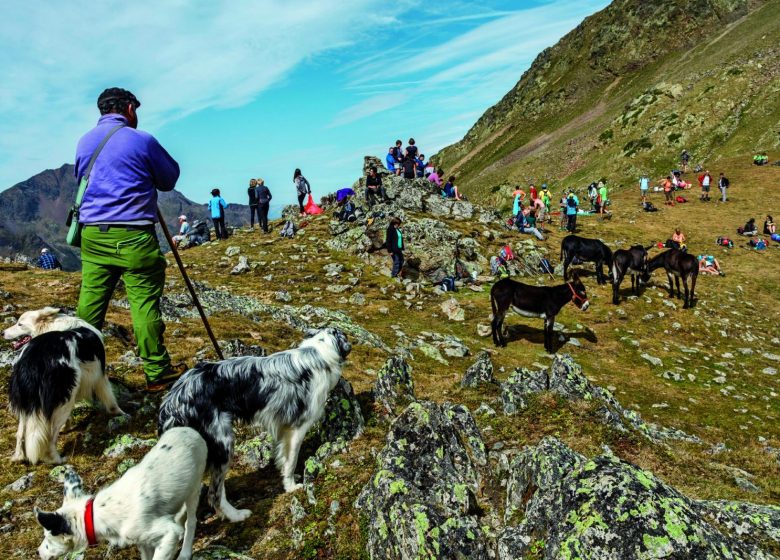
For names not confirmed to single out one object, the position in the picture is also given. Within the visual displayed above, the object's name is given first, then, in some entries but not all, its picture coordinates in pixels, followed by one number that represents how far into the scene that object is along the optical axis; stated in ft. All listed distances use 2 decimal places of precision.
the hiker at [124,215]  20.21
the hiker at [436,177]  114.72
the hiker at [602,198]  125.72
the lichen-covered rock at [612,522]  10.73
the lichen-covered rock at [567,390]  25.66
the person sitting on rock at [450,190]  113.49
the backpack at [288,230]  98.99
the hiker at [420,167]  116.72
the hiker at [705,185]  130.72
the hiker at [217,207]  97.91
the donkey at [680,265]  68.28
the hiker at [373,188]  98.07
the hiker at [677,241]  92.54
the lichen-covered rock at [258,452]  21.44
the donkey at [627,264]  68.13
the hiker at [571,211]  101.43
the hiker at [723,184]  126.21
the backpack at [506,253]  78.12
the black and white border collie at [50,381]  19.13
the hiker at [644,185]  130.62
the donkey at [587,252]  76.33
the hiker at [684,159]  168.25
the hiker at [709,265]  83.20
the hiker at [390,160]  114.01
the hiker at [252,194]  101.14
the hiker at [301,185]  107.43
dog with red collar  13.34
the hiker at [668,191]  131.54
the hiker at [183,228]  111.65
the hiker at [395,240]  70.85
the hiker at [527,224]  97.30
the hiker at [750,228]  103.60
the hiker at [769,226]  103.22
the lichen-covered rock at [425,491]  13.88
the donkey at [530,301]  54.13
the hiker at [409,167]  106.32
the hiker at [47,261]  75.42
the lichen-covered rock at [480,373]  31.89
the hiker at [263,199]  99.40
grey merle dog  17.07
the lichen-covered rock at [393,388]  25.89
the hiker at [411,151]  105.05
